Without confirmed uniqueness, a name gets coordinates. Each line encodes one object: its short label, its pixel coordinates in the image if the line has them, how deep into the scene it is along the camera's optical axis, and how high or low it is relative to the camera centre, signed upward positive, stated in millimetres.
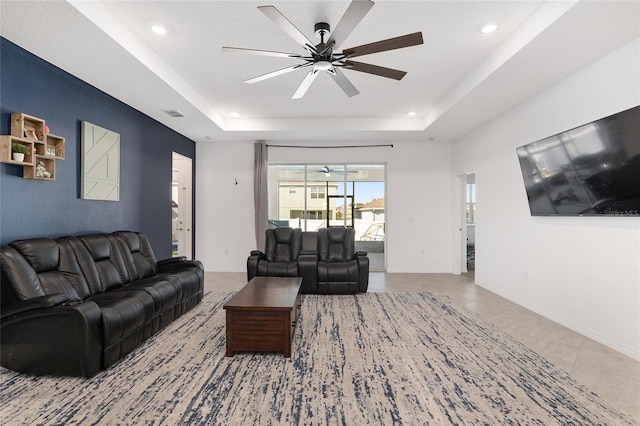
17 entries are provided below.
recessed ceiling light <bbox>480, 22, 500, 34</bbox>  2885 +1771
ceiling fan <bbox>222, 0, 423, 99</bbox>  2121 +1354
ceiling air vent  4719 +1544
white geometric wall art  3625 +608
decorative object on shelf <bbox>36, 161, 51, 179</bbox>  2945 +387
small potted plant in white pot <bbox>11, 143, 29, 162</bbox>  2732 +533
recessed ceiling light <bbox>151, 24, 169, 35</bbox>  2938 +1761
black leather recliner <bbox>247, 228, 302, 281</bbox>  4844 -715
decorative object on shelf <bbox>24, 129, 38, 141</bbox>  2832 +714
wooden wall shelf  2678 +606
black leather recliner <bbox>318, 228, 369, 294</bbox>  4801 -941
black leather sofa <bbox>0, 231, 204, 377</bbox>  2295 -781
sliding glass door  6938 +429
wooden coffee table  2715 -999
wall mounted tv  2723 +479
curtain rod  6754 +1482
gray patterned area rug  1933 -1256
